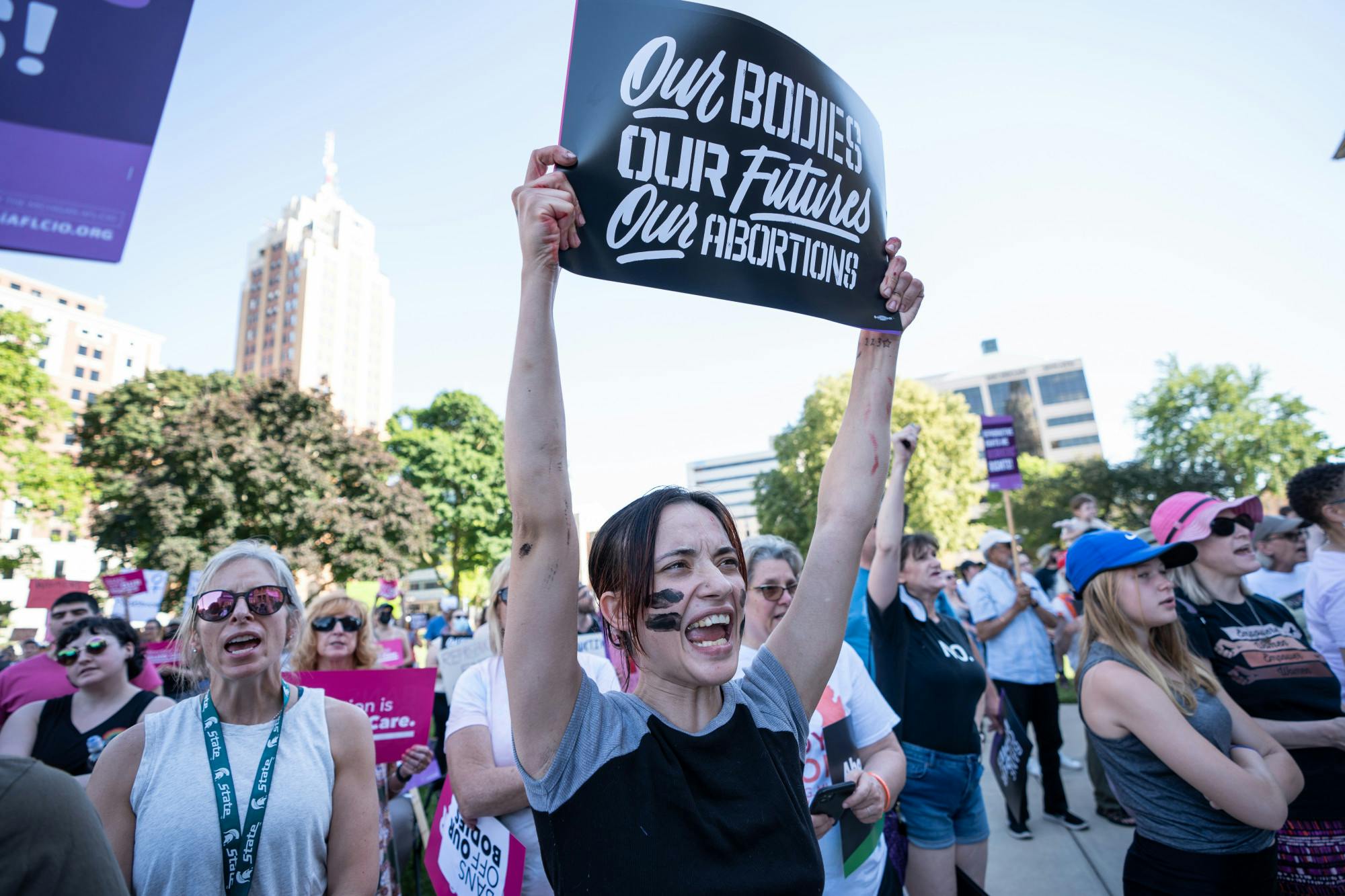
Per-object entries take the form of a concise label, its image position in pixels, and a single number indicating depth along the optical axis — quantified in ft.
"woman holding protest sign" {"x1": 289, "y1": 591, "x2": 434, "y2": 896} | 14.62
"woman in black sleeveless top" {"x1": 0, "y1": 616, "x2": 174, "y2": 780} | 12.01
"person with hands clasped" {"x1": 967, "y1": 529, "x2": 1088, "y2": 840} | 19.98
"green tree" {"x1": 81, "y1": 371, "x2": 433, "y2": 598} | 91.35
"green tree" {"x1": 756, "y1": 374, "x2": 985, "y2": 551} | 104.88
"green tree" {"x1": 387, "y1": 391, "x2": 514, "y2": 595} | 132.77
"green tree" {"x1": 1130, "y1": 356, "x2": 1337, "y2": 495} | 97.45
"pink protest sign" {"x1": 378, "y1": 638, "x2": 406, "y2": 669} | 26.02
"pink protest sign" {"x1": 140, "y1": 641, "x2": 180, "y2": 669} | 23.82
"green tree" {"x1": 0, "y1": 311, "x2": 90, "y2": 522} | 73.31
